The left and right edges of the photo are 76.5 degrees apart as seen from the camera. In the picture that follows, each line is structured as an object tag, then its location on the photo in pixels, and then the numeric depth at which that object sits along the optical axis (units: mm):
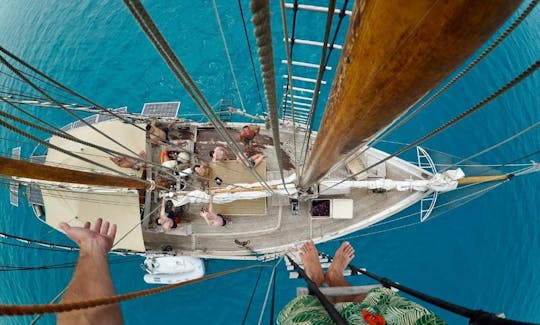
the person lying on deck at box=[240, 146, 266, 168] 8630
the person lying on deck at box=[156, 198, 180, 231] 8476
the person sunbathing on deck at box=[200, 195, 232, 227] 8352
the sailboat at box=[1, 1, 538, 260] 7633
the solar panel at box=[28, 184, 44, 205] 9031
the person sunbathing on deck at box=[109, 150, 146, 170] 8103
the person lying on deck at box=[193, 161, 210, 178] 8406
